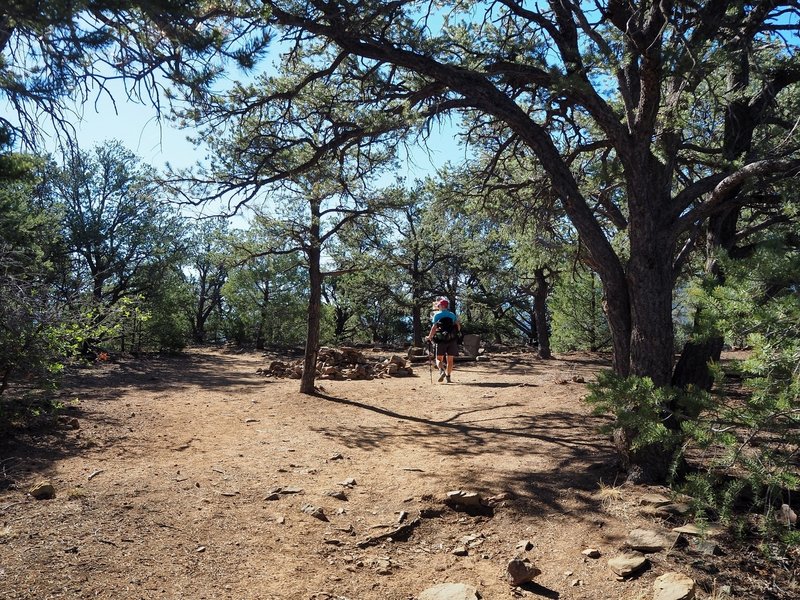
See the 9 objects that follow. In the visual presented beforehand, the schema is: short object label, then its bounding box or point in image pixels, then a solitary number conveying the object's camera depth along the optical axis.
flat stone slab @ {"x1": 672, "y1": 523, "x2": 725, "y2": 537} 3.56
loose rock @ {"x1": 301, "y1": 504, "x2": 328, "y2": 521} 4.38
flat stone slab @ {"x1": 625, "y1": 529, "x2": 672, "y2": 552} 3.65
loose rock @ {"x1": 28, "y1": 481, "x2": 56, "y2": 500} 4.42
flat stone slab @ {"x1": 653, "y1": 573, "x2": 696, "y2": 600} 3.04
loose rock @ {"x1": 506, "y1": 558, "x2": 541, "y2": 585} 3.46
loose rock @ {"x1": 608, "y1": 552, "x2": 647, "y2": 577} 3.41
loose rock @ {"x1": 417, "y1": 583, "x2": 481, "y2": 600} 3.21
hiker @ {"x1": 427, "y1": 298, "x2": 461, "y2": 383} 10.56
